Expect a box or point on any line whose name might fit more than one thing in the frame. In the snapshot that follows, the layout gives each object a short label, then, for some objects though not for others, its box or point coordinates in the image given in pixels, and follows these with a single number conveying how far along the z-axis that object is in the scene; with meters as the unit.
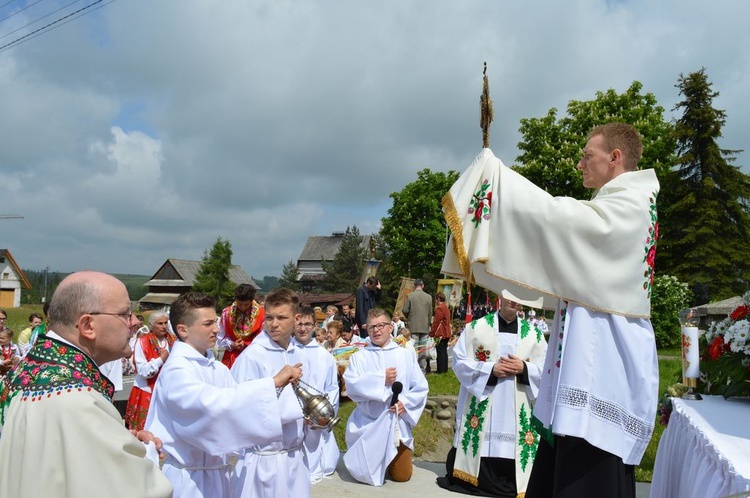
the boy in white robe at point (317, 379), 6.17
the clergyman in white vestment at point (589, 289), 2.78
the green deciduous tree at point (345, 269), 73.94
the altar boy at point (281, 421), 4.58
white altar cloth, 2.55
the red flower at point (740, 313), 4.30
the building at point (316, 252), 110.69
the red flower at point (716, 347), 4.30
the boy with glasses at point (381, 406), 7.20
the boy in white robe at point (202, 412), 3.69
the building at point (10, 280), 77.94
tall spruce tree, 28.38
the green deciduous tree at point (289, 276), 82.31
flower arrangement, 3.99
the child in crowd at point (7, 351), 9.55
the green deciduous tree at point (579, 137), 30.73
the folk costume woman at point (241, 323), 8.43
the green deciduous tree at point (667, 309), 21.38
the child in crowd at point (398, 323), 15.24
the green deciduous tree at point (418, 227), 43.09
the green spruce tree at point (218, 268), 64.44
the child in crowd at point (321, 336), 13.59
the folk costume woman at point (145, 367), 7.54
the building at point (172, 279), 91.25
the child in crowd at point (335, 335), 13.89
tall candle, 4.41
